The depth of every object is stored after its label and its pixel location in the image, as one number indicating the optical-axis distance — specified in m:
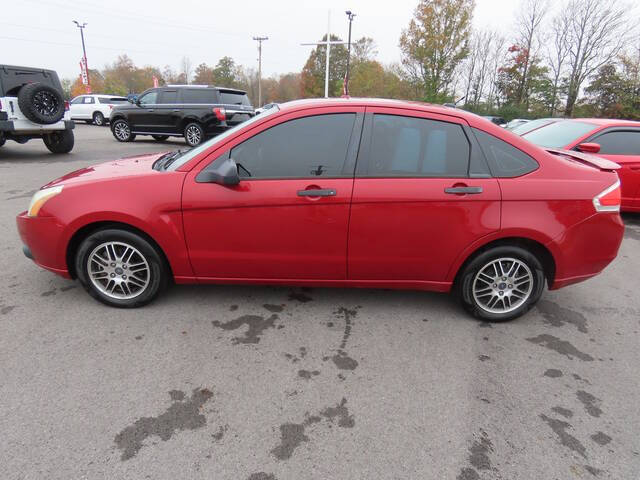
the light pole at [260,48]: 55.53
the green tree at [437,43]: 33.44
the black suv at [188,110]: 13.20
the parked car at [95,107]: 22.89
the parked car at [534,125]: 7.35
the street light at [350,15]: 34.06
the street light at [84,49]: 45.31
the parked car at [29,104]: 9.04
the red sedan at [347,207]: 3.07
